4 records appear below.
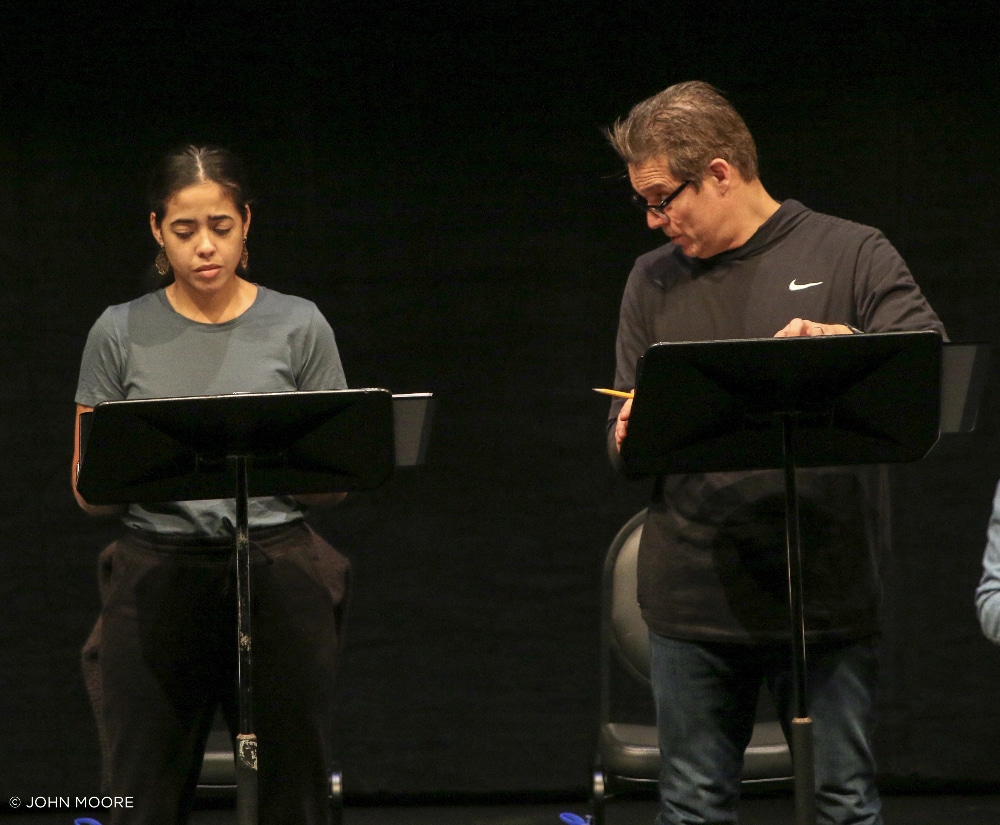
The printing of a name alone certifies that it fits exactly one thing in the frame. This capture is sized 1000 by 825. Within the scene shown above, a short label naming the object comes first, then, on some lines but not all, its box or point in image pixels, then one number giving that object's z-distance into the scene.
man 9.11
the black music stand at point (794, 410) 8.81
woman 9.40
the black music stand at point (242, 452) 8.95
